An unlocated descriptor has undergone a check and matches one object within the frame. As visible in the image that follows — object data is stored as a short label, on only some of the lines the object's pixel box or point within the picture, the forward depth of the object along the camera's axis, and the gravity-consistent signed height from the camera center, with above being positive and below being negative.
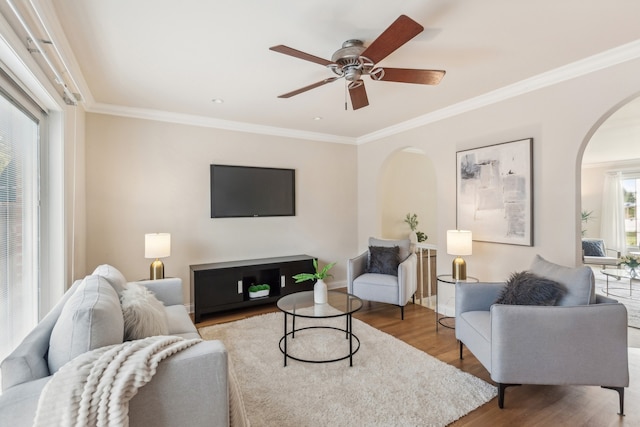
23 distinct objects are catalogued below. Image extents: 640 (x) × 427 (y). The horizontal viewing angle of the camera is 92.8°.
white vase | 2.75 -0.76
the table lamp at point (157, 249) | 3.23 -0.42
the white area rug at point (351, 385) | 1.90 -1.28
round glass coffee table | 2.52 -0.86
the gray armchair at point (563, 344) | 1.86 -0.84
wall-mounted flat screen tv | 4.02 +0.25
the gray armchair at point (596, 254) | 5.87 -0.94
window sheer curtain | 6.99 -0.11
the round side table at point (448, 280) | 3.20 -0.75
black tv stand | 3.58 -0.91
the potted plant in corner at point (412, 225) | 5.86 -0.31
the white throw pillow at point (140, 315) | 1.60 -0.59
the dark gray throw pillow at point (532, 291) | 2.10 -0.58
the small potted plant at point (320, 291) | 2.75 -0.74
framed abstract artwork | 2.95 +0.18
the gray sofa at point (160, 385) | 1.11 -0.70
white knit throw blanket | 1.04 -0.64
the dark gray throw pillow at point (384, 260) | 3.87 -0.66
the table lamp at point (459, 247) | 3.12 -0.40
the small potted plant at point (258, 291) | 3.91 -1.06
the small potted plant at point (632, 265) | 4.45 -0.82
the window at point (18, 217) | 1.74 -0.05
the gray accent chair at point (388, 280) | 3.57 -0.87
